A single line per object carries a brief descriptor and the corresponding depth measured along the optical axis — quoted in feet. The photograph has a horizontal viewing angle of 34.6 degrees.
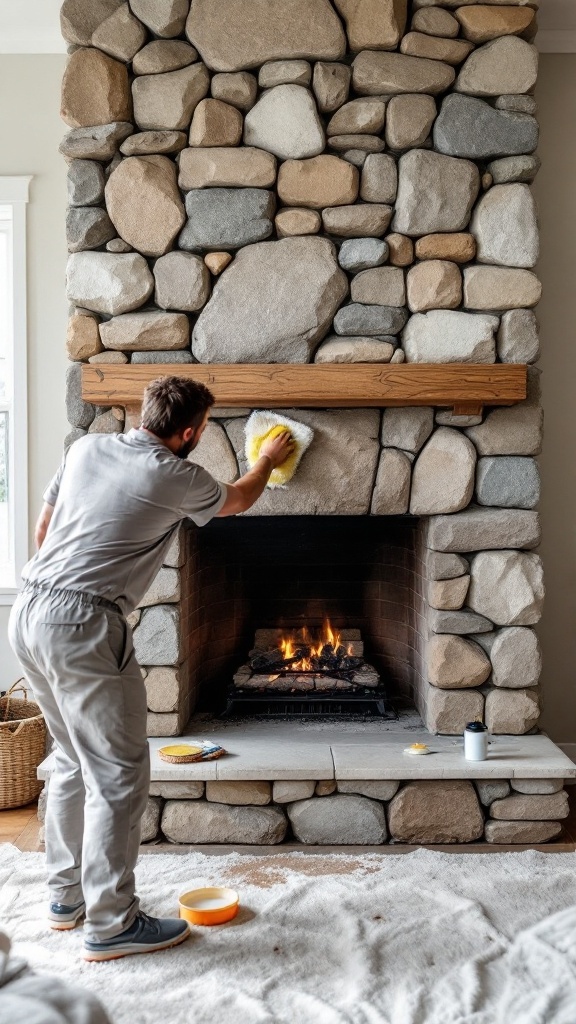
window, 12.57
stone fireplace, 10.41
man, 7.33
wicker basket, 11.40
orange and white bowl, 7.96
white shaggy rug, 6.66
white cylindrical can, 9.89
